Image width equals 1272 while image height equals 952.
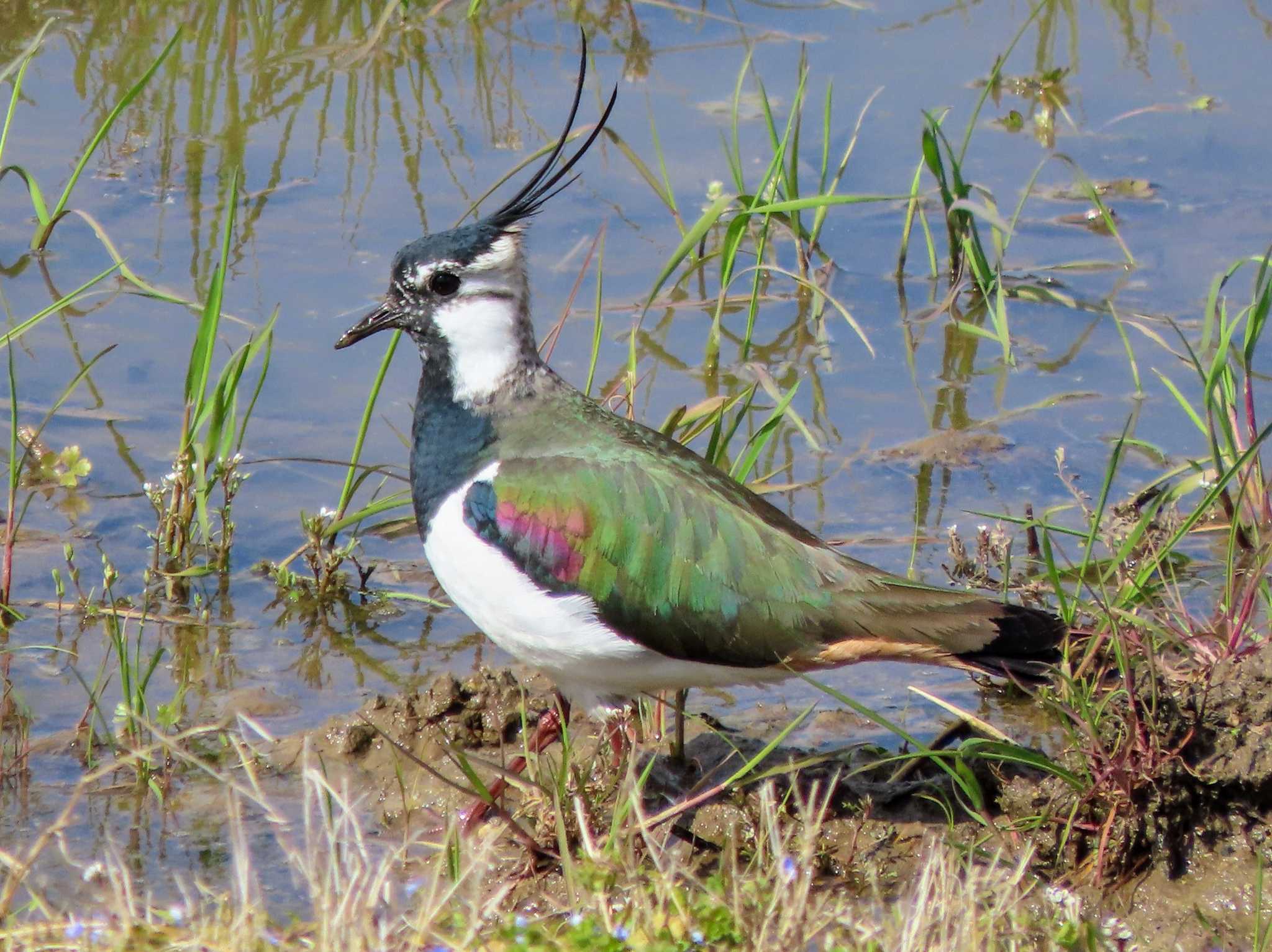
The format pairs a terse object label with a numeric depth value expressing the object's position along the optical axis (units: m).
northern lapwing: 8.62
